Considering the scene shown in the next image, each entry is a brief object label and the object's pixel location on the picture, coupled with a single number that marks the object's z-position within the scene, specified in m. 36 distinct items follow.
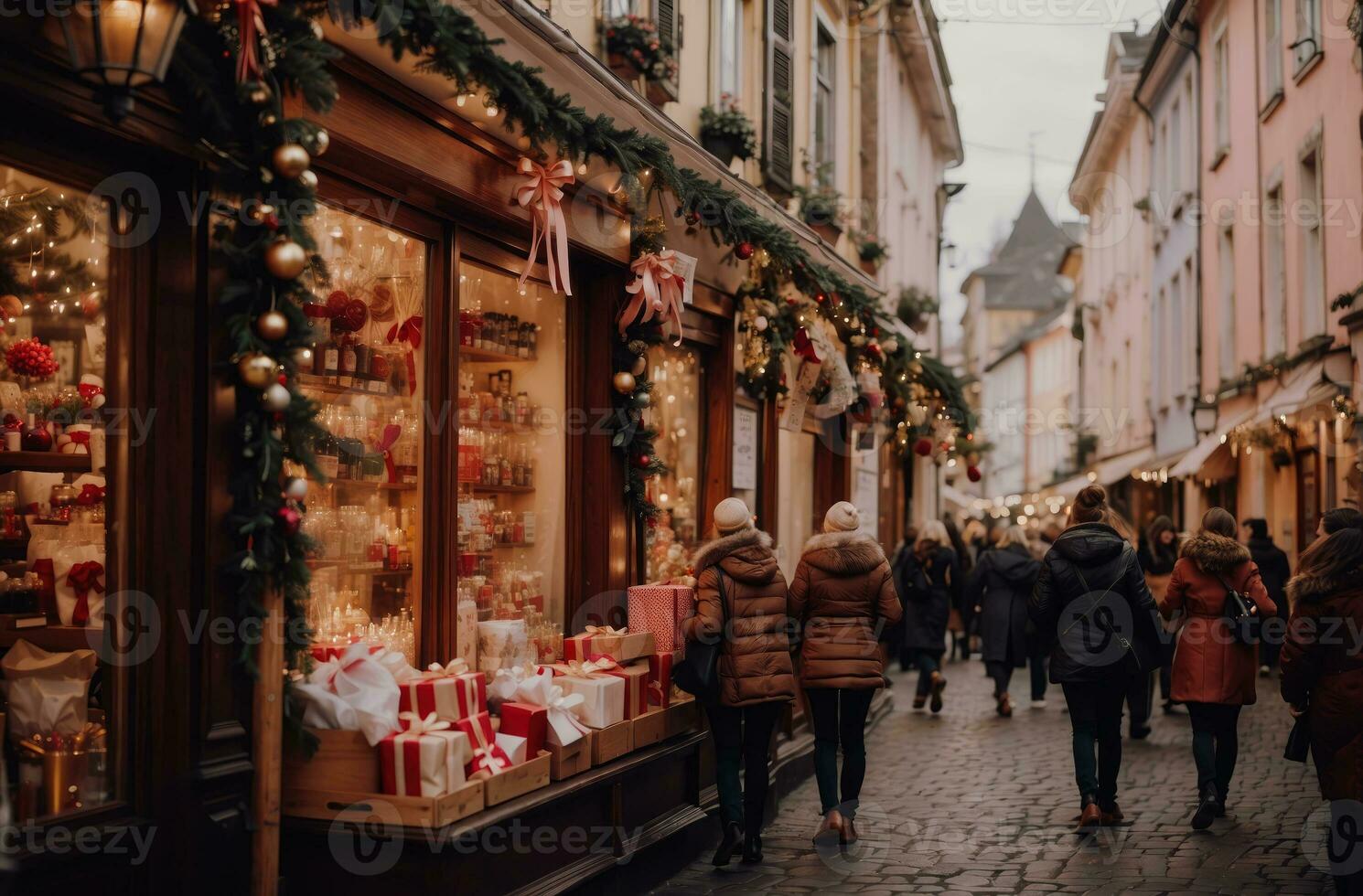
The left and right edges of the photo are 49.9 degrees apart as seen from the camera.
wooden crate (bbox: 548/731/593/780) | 6.42
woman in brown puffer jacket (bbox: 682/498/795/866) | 7.65
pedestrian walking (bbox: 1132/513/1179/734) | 14.41
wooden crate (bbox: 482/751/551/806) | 5.80
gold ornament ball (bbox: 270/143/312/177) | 4.86
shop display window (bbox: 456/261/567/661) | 7.38
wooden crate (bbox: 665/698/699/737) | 7.85
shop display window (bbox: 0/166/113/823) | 4.83
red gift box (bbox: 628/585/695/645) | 8.06
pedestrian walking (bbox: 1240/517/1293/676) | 13.94
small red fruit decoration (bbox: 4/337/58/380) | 5.32
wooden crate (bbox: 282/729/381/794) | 5.44
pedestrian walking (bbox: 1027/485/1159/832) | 8.22
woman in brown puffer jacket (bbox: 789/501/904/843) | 7.94
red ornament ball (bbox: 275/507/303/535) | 4.92
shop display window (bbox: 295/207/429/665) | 6.39
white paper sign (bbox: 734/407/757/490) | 10.80
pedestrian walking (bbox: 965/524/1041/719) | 13.72
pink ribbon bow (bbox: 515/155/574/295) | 6.98
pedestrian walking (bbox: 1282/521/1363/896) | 6.62
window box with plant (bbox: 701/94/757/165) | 11.05
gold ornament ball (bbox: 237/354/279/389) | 4.79
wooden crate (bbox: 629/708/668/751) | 7.36
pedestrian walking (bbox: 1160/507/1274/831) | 8.43
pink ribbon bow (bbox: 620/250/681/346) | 8.28
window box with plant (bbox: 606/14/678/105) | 9.09
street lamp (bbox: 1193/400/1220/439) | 20.75
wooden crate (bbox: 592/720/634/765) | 6.83
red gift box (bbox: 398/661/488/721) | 5.78
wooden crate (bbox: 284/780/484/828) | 5.36
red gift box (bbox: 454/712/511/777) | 5.86
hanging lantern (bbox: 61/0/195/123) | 4.07
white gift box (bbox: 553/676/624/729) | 6.91
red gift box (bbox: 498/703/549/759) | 6.31
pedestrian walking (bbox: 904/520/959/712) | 14.05
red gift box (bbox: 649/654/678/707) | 7.88
